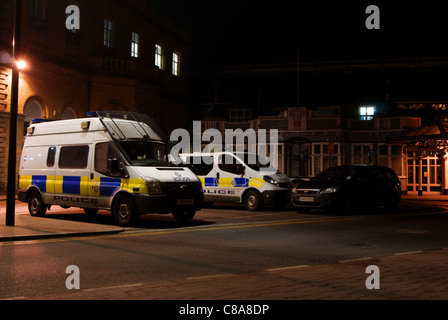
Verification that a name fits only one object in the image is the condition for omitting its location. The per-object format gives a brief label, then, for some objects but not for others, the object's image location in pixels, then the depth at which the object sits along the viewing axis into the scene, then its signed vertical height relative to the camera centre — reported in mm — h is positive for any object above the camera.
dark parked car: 16312 -133
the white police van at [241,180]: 17484 +172
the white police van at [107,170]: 12336 +354
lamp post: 11477 +1226
